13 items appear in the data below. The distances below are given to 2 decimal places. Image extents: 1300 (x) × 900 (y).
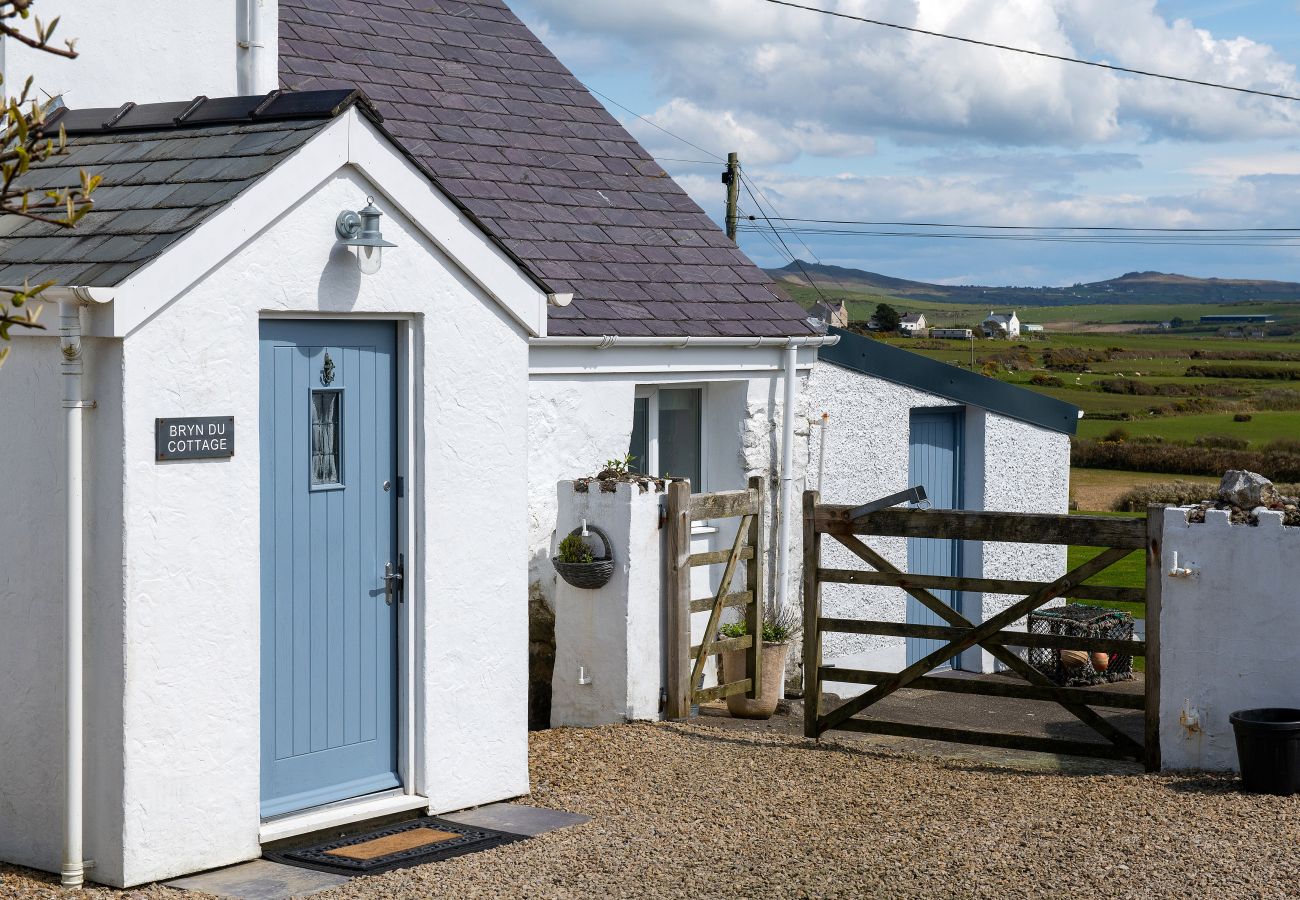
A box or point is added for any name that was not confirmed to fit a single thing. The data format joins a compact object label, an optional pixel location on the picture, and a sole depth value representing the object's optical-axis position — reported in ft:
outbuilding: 43.09
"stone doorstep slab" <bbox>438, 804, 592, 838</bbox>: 23.22
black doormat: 20.89
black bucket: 24.13
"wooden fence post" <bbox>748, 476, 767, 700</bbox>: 35.19
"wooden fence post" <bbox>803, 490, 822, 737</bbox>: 30.32
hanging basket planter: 30.94
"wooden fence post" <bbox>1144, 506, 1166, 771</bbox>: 26.89
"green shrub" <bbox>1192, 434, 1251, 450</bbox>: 157.38
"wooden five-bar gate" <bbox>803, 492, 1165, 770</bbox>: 27.25
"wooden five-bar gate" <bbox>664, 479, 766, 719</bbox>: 32.09
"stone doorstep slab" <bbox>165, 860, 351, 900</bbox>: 19.45
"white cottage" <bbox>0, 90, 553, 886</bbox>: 19.39
